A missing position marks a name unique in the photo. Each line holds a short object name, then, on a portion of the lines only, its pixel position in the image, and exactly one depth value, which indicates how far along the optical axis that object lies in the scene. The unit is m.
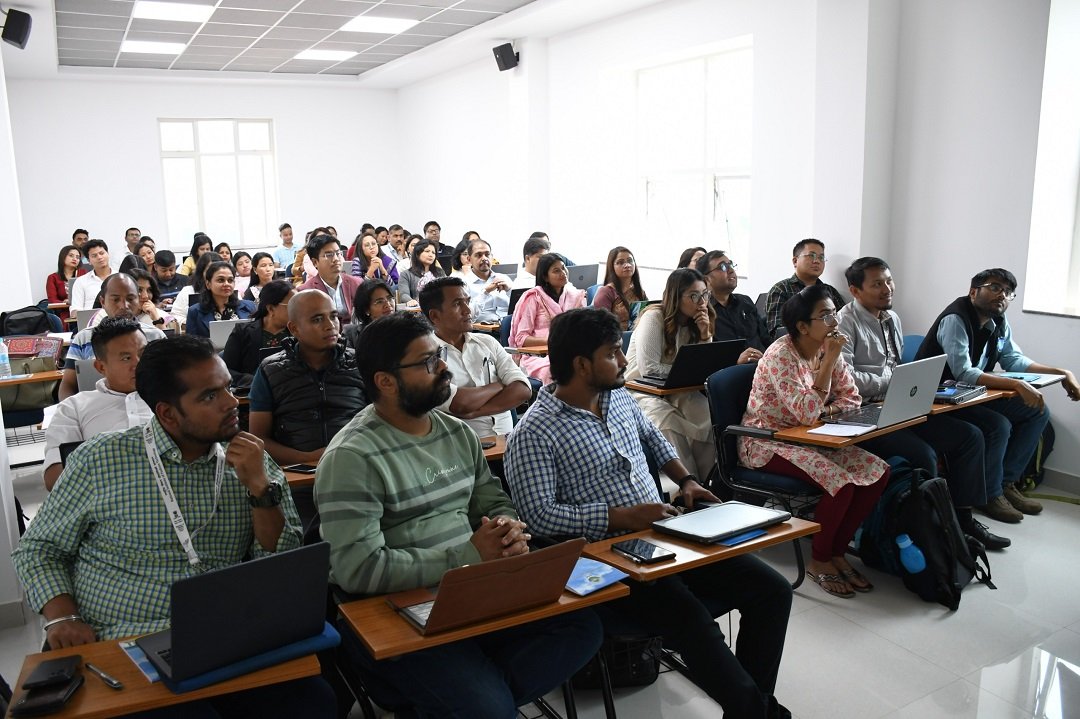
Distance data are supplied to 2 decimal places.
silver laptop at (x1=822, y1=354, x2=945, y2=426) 3.26
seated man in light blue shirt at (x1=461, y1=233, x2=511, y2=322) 7.00
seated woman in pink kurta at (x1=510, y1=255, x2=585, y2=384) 5.47
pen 1.52
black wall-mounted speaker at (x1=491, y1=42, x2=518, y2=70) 9.18
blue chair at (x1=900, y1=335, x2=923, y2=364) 4.72
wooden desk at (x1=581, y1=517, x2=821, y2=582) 1.96
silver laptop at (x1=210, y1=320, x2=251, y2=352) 4.85
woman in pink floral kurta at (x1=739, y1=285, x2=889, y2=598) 3.33
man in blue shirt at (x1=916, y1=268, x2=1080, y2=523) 4.11
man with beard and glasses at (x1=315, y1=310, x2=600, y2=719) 1.85
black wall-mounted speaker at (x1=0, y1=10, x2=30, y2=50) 7.09
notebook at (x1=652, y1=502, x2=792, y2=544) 2.12
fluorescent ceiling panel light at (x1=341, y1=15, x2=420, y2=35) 8.80
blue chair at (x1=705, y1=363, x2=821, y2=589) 3.36
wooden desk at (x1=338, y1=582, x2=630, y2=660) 1.66
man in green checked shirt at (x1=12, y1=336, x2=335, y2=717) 1.83
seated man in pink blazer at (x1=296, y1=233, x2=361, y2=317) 5.64
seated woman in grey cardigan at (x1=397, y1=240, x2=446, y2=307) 7.98
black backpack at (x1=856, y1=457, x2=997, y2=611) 3.29
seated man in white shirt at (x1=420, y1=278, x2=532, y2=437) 3.46
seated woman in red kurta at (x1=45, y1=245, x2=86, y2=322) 9.12
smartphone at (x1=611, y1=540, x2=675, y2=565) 2.01
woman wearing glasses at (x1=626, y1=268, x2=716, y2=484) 3.99
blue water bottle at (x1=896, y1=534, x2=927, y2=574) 3.33
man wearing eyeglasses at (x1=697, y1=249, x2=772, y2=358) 5.04
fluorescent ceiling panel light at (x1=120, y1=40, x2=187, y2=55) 9.79
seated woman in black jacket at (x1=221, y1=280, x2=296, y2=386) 4.18
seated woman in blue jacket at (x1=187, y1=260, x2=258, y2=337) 5.48
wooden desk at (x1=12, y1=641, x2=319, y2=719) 1.45
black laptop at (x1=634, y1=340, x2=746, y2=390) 3.91
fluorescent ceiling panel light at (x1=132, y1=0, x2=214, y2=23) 7.89
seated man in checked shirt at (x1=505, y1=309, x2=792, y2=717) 2.17
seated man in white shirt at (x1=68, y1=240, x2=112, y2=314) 7.46
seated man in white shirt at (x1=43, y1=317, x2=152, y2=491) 2.79
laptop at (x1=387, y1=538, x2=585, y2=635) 1.65
